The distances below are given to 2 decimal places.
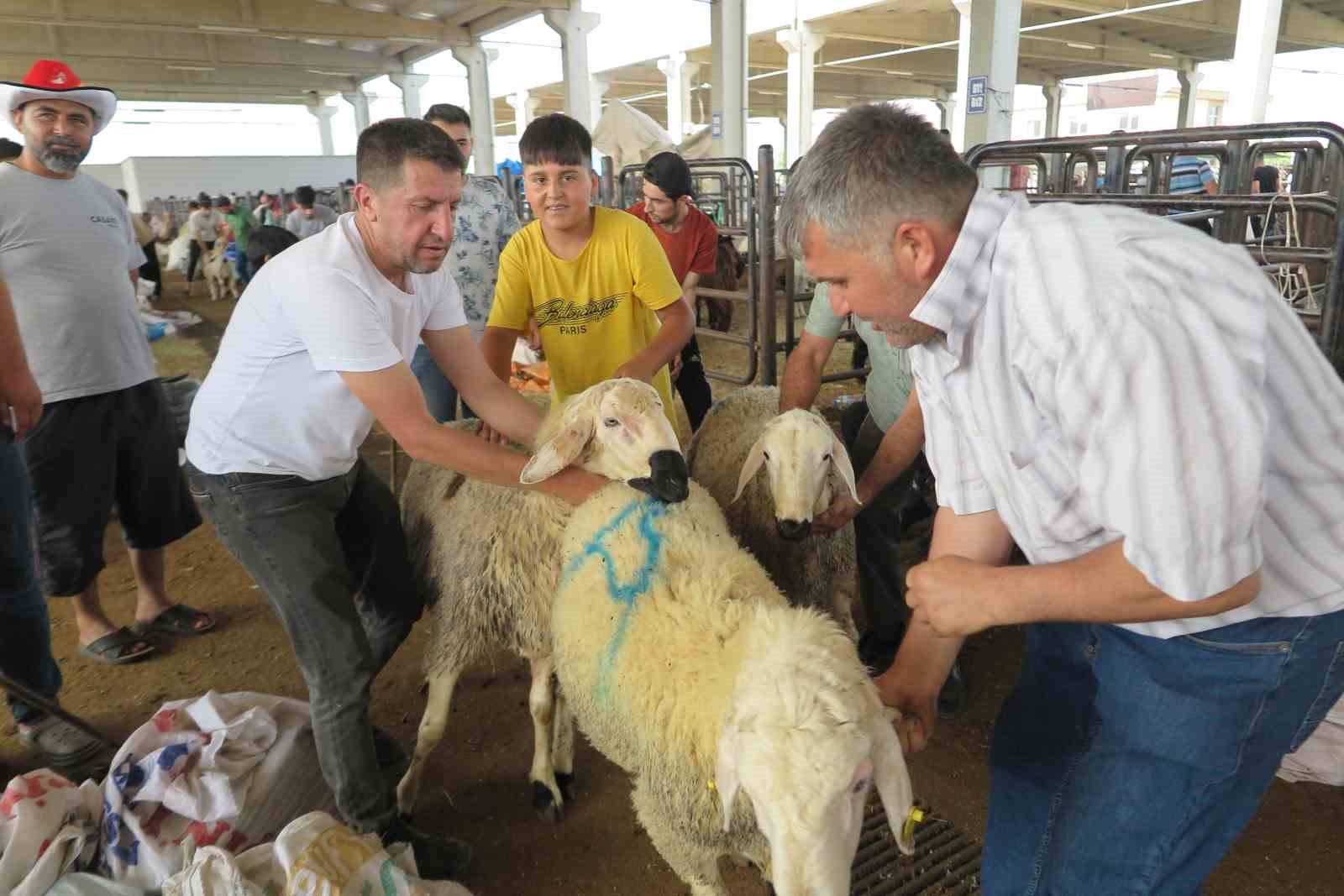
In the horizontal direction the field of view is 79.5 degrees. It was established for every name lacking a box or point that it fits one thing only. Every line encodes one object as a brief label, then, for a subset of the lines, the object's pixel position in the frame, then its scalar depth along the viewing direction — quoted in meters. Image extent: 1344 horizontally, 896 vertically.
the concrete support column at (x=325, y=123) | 31.08
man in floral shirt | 3.79
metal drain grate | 2.16
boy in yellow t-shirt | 2.70
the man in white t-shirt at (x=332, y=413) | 1.81
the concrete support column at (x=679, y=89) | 18.30
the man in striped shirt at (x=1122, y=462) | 0.91
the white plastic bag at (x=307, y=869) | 1.62
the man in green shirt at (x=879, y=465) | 2.60
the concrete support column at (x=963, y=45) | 9.62
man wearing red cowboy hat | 2.79
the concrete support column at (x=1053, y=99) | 25.69
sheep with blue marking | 1.32
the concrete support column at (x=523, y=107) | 25.55
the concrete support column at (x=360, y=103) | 26.23
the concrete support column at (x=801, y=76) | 15.27
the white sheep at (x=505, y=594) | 2.42
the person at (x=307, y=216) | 10.64
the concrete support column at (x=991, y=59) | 8.84
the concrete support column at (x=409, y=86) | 21.47
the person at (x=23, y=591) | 2.30
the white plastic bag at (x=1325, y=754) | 2.01
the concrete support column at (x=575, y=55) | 14.59
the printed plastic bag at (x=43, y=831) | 1.71
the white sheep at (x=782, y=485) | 2.48
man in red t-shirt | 4.32
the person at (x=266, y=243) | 7.33
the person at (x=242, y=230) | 13.38
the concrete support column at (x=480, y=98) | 17.45
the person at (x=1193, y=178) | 6.76
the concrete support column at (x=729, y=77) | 11.55
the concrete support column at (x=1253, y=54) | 11.00
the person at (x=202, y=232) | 15.10
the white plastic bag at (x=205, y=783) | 1.81
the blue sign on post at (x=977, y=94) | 8.86
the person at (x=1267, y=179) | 6.85
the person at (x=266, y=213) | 14.96
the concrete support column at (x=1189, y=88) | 20.58
